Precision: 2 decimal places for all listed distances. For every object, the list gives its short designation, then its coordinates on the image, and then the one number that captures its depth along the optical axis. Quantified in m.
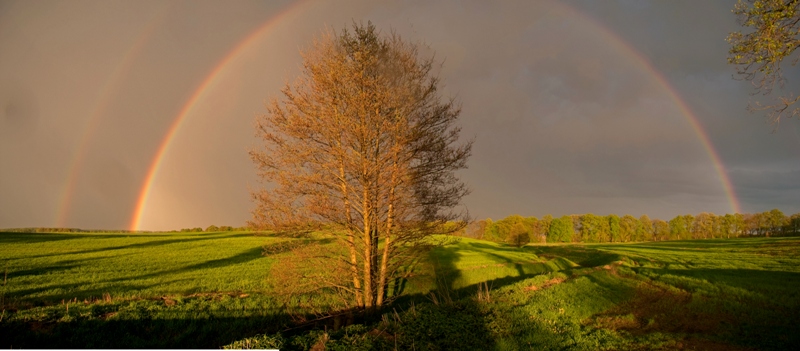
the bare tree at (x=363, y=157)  13.59
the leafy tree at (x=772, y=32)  8.95
